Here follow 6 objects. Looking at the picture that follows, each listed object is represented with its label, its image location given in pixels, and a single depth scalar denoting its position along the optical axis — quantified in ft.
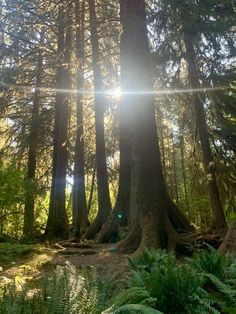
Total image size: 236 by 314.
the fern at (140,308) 6.02
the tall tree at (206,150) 27.45
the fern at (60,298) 6.54
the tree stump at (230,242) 13.91
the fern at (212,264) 10.40
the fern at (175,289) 8.14
